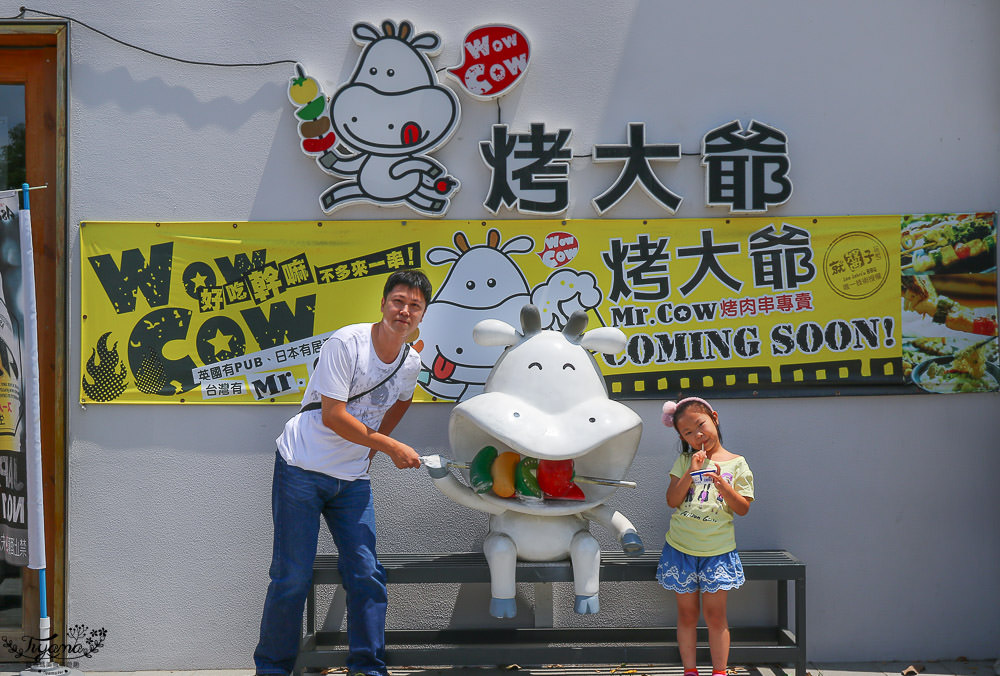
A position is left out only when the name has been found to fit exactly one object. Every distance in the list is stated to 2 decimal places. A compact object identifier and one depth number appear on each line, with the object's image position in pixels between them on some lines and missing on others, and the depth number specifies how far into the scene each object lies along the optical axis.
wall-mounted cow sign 4.20
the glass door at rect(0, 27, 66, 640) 4.29
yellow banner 4.21
